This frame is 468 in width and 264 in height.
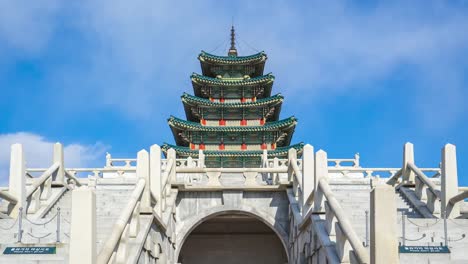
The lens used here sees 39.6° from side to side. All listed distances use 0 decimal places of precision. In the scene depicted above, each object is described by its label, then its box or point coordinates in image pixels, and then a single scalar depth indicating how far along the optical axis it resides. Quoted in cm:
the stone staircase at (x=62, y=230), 1030
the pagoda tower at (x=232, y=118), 3750
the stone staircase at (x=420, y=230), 1008
